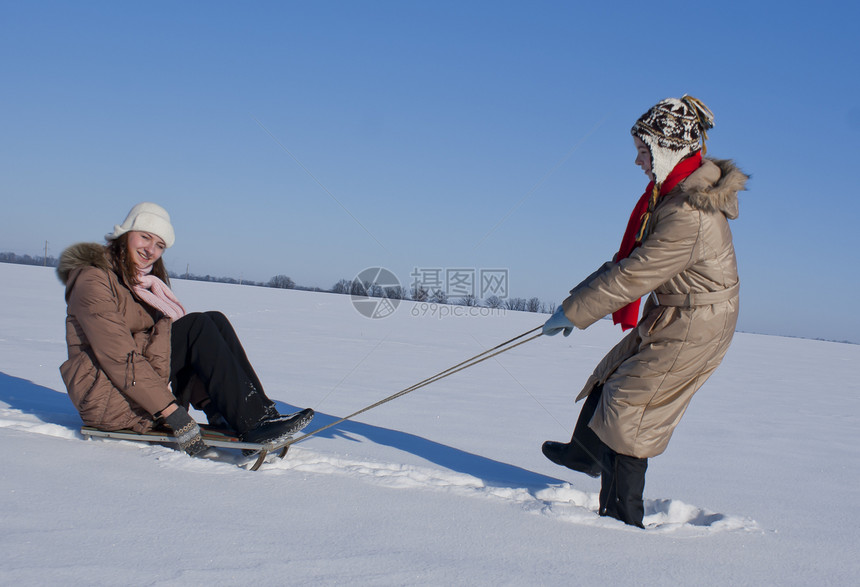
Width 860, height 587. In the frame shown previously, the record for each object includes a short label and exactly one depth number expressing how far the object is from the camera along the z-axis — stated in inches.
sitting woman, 89.6
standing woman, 79.4
